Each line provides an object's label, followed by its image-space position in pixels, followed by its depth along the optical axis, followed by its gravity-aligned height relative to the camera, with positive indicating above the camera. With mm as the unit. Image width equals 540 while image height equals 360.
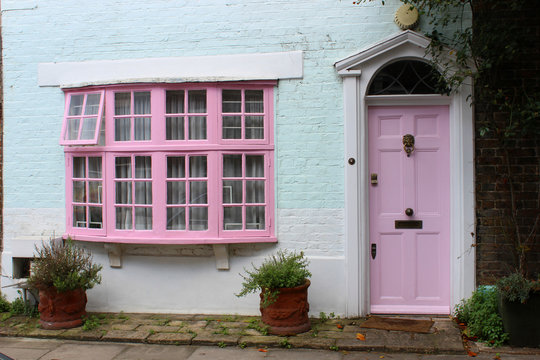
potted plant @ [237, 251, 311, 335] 5266 -1110
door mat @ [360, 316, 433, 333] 5359 -1478
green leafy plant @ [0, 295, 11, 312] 6355 -1415
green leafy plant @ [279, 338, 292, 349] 5073 -1559
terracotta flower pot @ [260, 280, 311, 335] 5285 -1291
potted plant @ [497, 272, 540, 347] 4855 -1189
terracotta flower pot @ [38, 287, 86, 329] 5613 -1298
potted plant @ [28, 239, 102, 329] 5566 -1021
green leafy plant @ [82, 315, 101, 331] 5598 -1481
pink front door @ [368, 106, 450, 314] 5781 -228
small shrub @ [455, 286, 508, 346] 5008 -1330
